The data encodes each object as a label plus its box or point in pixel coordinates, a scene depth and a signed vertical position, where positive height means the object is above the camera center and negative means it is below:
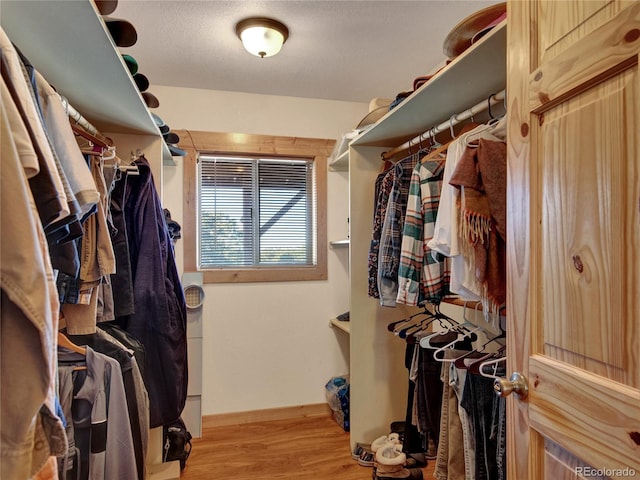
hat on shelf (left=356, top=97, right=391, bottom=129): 2.04 +0.74
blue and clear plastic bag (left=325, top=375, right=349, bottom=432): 2.53 -1.11
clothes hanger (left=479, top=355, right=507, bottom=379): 1.11 -0.40
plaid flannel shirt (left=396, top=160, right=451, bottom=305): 1.51 +0.01
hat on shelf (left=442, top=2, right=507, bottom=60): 1.18 +0.75
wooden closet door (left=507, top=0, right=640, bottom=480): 0.63 +0.01
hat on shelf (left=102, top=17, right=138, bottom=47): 1.24 +0.74
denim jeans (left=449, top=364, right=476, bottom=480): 1.26 -0.67
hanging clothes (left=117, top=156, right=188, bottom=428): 1.64 -0.28
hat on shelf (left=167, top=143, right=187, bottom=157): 2.35 +0.62
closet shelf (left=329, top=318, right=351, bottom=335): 2.47 -0.58
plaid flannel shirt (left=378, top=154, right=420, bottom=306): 1.75 +0.04
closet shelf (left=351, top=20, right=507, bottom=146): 1.15 +0.61
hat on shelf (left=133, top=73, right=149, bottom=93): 1.57 +0.71
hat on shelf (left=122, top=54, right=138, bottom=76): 1.43 +0.72
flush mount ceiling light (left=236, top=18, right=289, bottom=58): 1.86 +1.09
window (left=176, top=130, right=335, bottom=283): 2.65 +0.29
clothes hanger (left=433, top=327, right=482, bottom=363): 1.46 -0.42
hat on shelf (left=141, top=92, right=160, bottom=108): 1.76 +0.71
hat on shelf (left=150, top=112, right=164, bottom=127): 1.83 +0.64
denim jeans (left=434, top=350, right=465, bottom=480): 1.37 -0.76
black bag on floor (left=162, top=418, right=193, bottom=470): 2.01 -1.12
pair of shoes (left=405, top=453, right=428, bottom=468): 1.93 -1.17
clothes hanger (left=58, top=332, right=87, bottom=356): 1.21 -0.34
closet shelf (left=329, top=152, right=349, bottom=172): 2.63 +0.62
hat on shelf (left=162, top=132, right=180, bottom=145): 2.22 +0.66
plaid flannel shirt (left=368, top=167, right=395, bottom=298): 1.93 +0.09
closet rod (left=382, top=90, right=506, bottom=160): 1.28 +0.52
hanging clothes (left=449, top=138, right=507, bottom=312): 1.08 +0.10
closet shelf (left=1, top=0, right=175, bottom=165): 0.99 +0.62
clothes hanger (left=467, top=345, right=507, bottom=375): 1.20 -0.40
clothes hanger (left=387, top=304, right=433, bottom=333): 2.00 -0.46
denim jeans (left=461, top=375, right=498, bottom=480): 1.23 -0.60
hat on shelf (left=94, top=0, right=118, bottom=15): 1.18 +0.78
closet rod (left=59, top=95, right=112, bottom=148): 1.29 +0.49
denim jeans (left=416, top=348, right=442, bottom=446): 1.61 -0.68
